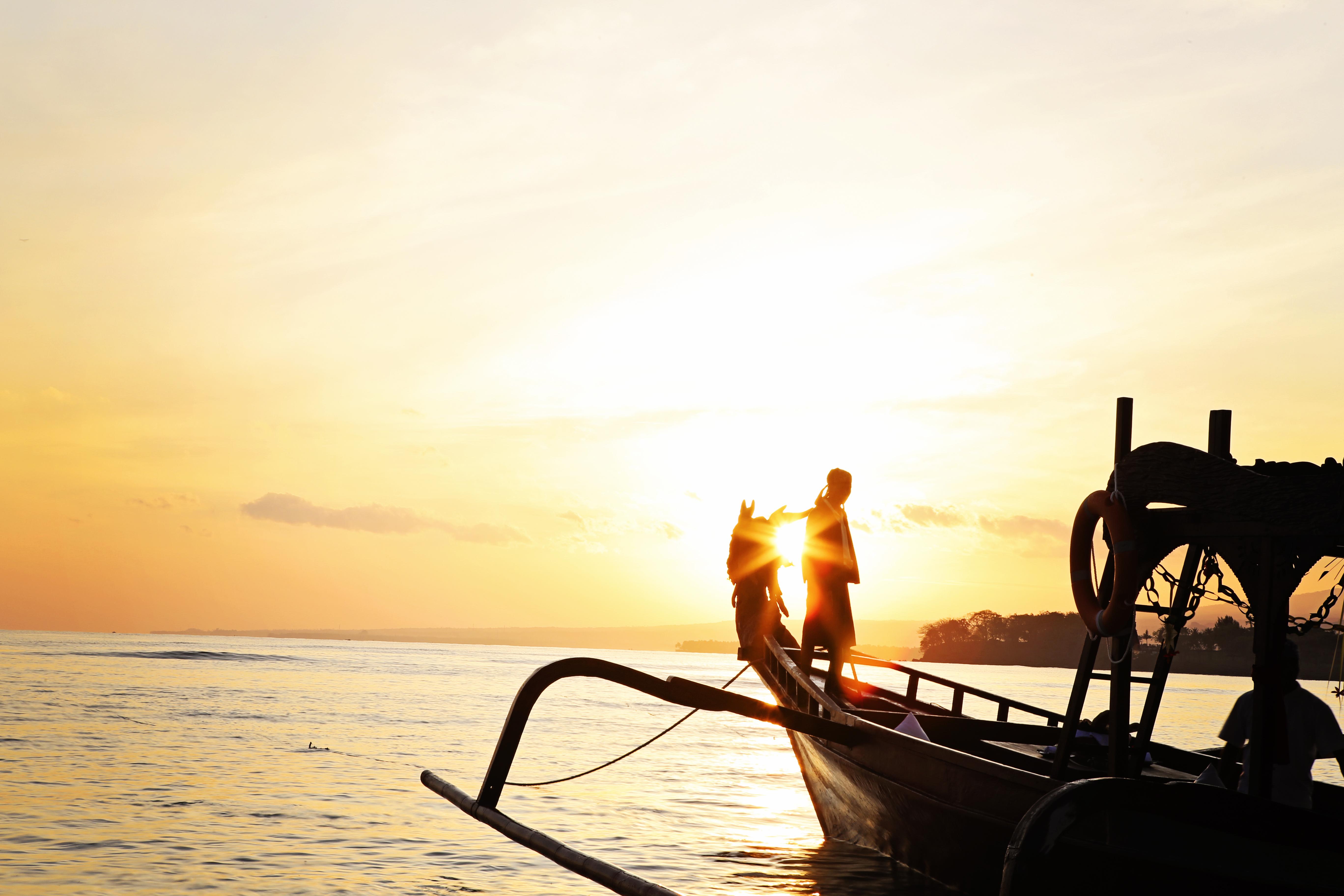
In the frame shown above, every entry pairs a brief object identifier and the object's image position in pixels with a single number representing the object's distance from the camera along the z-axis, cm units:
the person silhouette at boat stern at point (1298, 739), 647
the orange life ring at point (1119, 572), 716
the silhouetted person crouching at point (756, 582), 1314
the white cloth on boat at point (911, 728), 1012
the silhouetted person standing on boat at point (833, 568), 1135
